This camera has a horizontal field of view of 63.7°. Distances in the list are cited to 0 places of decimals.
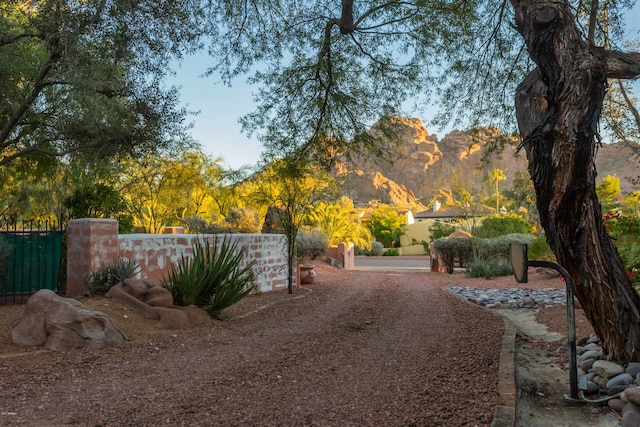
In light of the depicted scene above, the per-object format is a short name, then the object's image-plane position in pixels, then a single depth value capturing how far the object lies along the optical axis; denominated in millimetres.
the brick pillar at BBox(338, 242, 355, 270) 20312
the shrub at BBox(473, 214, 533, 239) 23281
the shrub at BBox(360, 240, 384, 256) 33884
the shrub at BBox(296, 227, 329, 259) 18683
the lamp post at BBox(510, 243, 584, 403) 4168
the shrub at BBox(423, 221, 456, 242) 29014
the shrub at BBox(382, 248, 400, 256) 35500
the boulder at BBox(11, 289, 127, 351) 5676
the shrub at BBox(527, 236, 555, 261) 14320
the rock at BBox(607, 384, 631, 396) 4199
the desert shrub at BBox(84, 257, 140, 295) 7499
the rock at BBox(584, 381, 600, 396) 4434
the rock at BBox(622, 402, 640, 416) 3677
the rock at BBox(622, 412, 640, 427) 3449
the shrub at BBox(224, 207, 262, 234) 19438
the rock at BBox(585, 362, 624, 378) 4535
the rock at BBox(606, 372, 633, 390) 4250
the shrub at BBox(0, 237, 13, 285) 8023
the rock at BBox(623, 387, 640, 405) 3666
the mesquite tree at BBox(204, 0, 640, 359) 4539
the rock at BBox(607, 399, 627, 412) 3975
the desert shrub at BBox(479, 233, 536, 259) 17953
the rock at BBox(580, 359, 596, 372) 4992
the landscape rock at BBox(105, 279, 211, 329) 6992
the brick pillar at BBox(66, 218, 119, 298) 7664
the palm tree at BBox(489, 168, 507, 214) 34362
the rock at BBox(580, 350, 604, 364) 5121
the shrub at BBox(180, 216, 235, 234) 18047
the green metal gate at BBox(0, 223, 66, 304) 8211
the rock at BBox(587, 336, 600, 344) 5844
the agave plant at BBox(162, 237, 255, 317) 7691
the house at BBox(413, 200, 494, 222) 54184
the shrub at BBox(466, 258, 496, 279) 15941
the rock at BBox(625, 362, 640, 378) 4430
